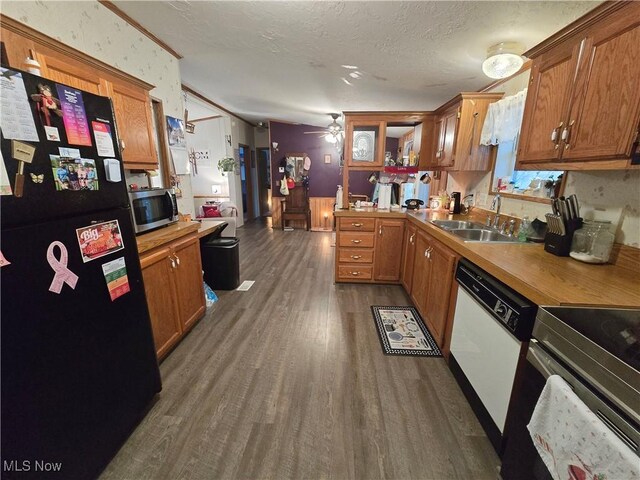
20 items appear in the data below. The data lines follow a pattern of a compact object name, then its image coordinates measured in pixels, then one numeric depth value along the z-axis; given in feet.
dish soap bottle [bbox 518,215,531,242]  5.97
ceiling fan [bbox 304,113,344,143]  16.58
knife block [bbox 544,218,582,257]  4.74
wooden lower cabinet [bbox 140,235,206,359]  5.50
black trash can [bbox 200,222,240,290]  9.78
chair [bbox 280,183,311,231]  20.31
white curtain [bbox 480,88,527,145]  6.59
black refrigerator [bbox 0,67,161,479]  2.73
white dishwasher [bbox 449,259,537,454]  3.62
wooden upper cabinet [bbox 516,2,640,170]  3.39
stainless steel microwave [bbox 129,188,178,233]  5.83
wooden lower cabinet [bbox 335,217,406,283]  9.71
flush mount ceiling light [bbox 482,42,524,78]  5.97
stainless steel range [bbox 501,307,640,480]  2.18
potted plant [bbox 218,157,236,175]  17.83
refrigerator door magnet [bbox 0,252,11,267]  2.64
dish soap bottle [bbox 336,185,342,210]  10.99
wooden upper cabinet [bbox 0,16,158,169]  4.16
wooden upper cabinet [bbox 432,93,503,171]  7.72
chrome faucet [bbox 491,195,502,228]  7.50
